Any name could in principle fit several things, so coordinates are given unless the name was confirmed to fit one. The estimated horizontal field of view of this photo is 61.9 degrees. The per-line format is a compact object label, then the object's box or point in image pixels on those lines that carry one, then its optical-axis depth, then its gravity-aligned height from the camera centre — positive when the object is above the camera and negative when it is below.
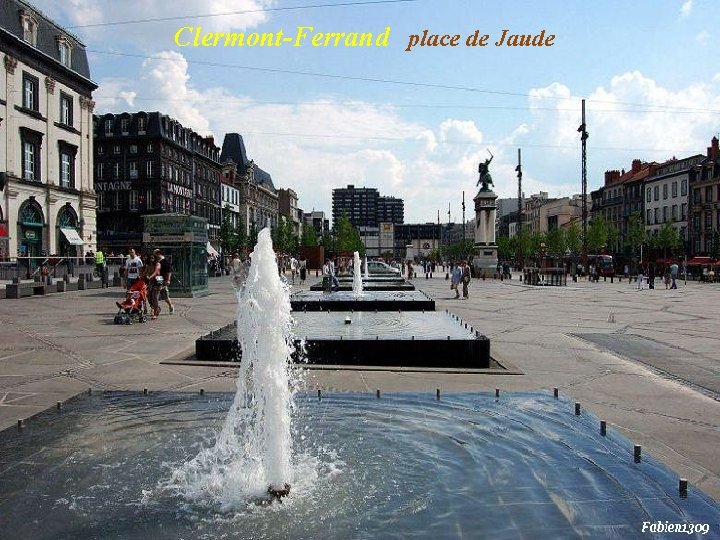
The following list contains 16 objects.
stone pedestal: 53.22 +2.18
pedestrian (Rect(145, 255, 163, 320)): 16.47 -0.57
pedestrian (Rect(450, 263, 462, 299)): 26.98 -0.71
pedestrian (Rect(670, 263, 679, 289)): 37.22 -0.87
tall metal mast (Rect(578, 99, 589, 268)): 43.31 +7.88
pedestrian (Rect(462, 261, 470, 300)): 26.38 -0.82
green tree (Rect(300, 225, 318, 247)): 110.69 +4.36
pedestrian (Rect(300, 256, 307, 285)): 40.50 -0.79
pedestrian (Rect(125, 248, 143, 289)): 18.77 -0.17
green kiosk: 24.56 +0.83
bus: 61.60 -0.48
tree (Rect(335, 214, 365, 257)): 109.94 +4.77
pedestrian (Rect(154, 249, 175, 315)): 17.10 -0.37
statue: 56.72 +7.98
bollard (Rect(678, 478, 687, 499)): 4.24 -1.61
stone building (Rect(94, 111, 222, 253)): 66.75 +10.08
